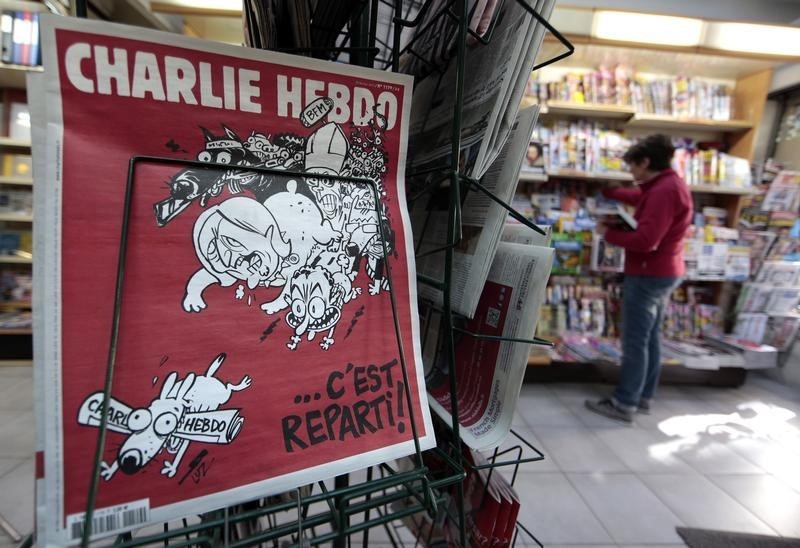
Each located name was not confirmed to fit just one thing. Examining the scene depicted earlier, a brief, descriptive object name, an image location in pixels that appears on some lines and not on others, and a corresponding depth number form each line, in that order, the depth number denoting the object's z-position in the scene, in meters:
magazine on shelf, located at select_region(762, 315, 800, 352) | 2.28
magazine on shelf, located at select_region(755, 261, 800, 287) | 2.27
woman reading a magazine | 1.67
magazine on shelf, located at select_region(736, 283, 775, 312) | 2.32
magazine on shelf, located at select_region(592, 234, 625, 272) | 2.21
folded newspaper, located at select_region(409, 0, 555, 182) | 0.39
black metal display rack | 0.30
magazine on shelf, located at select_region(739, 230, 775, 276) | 2.29
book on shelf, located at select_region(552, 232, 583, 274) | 2.22
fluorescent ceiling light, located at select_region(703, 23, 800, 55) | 1.92
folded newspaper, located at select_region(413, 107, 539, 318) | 0.44
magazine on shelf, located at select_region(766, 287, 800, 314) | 2.29
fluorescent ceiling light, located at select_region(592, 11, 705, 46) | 1.85
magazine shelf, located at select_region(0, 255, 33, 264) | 2.07
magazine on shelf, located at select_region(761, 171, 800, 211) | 2.25
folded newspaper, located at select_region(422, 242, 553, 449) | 0.44
